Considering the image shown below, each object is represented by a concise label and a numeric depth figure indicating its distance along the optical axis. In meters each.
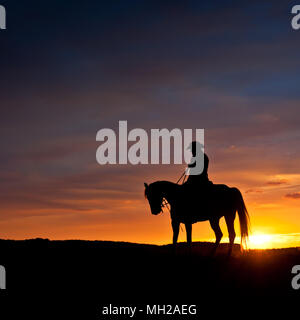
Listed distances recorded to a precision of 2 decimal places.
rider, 20.67
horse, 20.33
